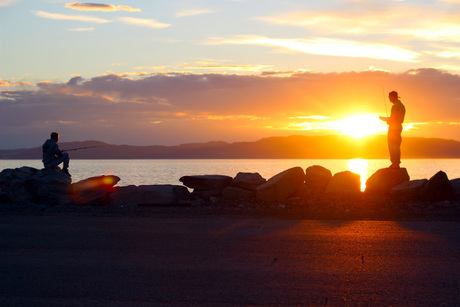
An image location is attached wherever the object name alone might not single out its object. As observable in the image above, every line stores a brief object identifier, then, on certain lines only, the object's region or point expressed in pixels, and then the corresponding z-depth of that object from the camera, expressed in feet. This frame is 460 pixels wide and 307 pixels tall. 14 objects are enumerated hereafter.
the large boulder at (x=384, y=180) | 66.95
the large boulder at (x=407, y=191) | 63.46
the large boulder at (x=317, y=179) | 68.59
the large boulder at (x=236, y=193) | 66.49
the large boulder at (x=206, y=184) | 67.92
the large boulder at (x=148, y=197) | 60.30
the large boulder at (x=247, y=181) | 68.33
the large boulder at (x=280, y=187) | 64.44
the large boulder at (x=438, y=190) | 62.49
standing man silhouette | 68.33
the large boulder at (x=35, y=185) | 64.13
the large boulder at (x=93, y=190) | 62.23
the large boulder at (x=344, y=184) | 66.69
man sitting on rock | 66.69
